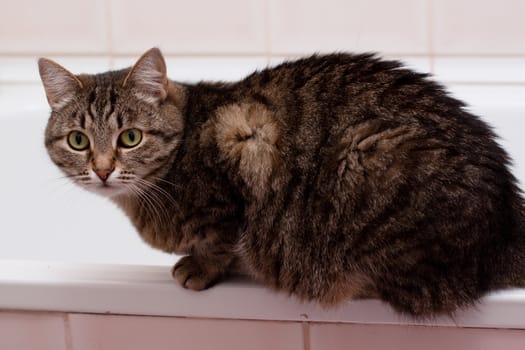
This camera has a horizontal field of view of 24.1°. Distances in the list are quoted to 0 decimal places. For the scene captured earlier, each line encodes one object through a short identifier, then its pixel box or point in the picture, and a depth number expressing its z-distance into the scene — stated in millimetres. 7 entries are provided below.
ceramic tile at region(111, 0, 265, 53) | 1346
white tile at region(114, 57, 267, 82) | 1343
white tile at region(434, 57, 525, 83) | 1295
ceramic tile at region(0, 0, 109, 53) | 1373
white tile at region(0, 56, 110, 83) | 1376
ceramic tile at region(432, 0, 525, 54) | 1297
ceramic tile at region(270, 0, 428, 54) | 1317
